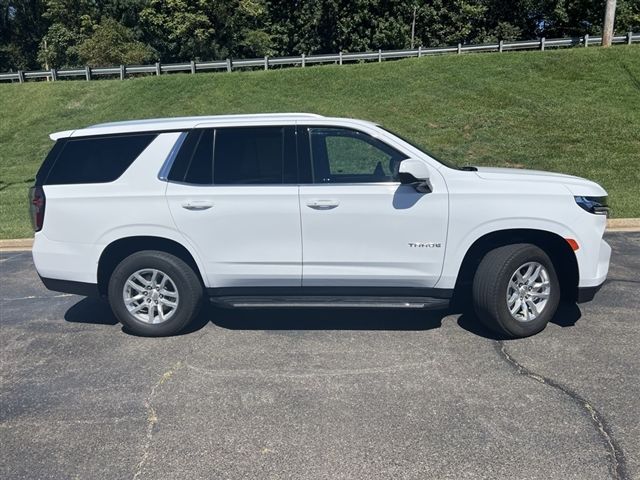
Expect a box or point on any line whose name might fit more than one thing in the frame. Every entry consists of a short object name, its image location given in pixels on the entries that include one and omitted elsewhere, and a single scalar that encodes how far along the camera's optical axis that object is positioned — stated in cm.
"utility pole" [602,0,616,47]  2358
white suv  457
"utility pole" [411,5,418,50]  4431
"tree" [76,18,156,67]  3562
